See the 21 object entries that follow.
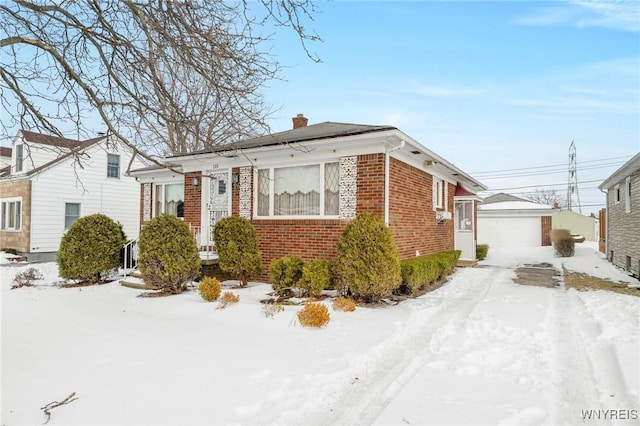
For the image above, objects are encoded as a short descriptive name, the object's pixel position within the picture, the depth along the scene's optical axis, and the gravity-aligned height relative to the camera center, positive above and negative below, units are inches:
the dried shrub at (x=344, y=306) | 267.2 -56.9
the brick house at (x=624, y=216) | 455.6 +13.3
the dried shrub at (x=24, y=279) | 396.1 -61.9
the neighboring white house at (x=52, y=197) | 713.0 +48.1
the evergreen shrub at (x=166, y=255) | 339.6 -29.1
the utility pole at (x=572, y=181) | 1982.0 +230.6
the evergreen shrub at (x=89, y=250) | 395.2 -29.5
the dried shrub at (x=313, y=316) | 227.3 -55.0
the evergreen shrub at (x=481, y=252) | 713.6 -50.6
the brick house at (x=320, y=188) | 335.0 +35.9
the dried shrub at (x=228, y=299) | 281.6 -56.5
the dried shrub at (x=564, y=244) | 733.9 -35.9
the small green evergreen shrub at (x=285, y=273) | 333.4 -43.1
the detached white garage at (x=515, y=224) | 985.5 +2.2
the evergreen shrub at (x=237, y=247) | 366.0 -23.5
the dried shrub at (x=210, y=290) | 297.6 -51.9
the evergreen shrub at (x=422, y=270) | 321.4 -42.8
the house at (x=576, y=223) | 1341.0 +8.9
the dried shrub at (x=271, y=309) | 253.0 -58.4
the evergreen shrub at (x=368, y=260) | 290.2 -27.2
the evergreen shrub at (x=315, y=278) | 312.3 -44.1
